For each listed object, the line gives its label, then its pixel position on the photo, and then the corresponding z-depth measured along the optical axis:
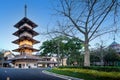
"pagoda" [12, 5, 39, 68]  31.68
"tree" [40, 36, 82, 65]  29.80
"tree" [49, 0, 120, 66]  11.34
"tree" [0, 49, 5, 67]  40.57
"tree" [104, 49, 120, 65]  30.21
